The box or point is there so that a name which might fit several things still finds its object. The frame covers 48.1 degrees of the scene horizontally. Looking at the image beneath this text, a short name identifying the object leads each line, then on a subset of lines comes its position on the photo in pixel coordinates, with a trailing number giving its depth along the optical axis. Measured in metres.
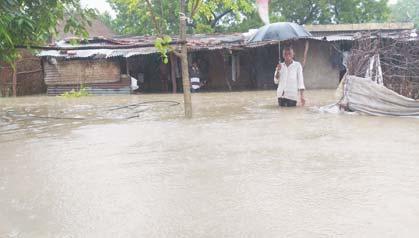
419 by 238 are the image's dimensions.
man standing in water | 9.93
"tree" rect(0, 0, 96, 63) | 5.88
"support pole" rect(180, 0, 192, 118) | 8.85
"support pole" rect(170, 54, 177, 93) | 17.88
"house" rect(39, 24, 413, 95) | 17.41
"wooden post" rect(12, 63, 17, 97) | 17.95
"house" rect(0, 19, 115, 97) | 18.25
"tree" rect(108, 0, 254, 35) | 25.47
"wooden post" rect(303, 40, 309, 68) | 16.88
